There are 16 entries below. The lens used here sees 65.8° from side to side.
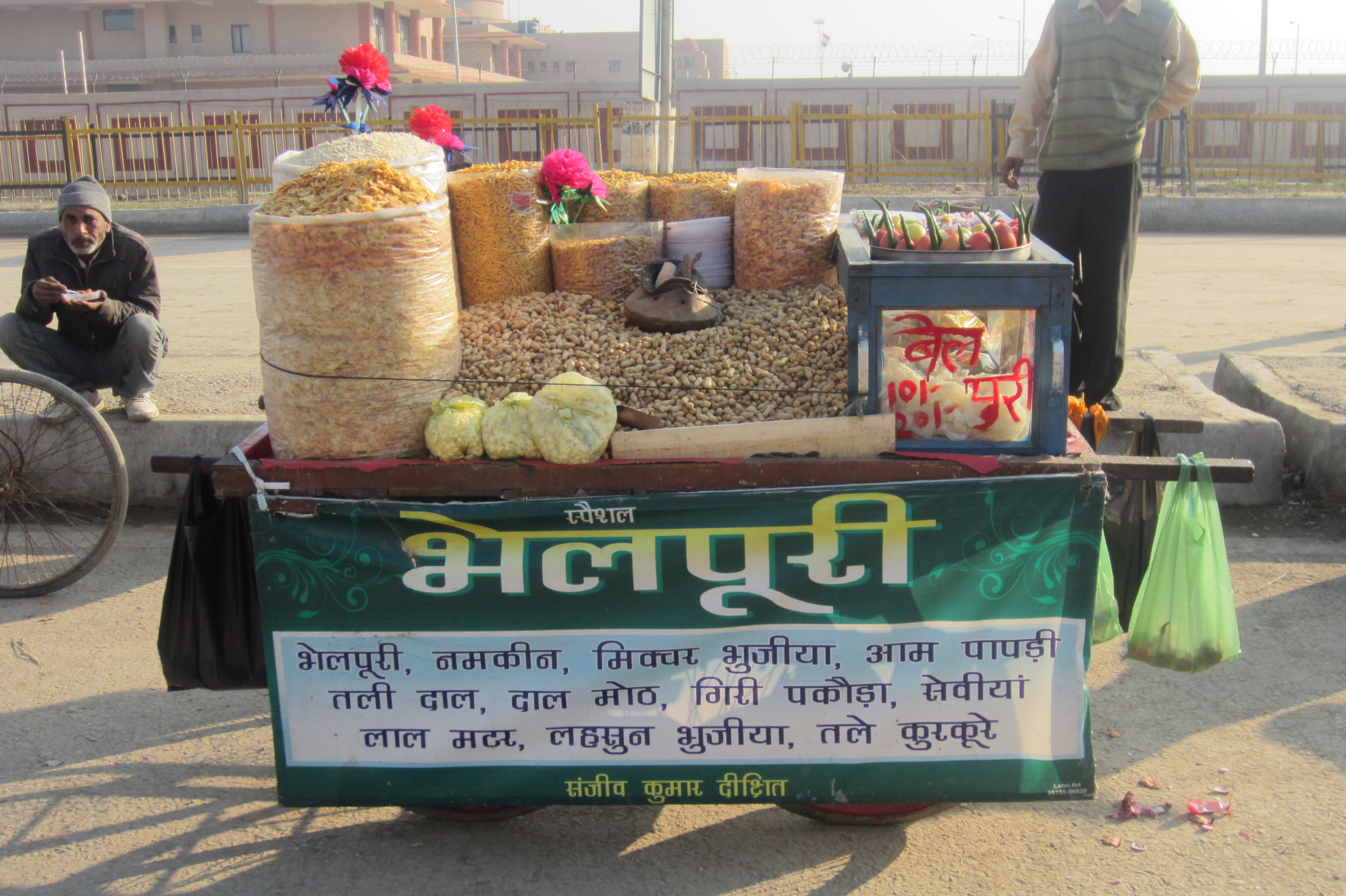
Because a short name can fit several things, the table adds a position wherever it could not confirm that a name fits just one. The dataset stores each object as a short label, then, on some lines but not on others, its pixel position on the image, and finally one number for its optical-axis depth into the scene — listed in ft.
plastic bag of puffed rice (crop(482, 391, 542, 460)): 7.25
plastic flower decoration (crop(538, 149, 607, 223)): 9.02
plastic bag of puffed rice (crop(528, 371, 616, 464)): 7.14
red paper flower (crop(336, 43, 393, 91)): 10.61
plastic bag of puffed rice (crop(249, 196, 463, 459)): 7.09
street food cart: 7.07
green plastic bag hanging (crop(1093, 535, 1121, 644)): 8.48
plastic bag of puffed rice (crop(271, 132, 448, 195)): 7.95
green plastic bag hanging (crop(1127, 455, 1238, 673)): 7.79
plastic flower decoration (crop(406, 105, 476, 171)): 11.19
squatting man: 14.25
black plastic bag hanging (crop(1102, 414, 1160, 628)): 8.35
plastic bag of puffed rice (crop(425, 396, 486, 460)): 7.33
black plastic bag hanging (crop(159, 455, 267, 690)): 8.06
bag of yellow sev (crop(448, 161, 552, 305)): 8.88
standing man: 12.24
